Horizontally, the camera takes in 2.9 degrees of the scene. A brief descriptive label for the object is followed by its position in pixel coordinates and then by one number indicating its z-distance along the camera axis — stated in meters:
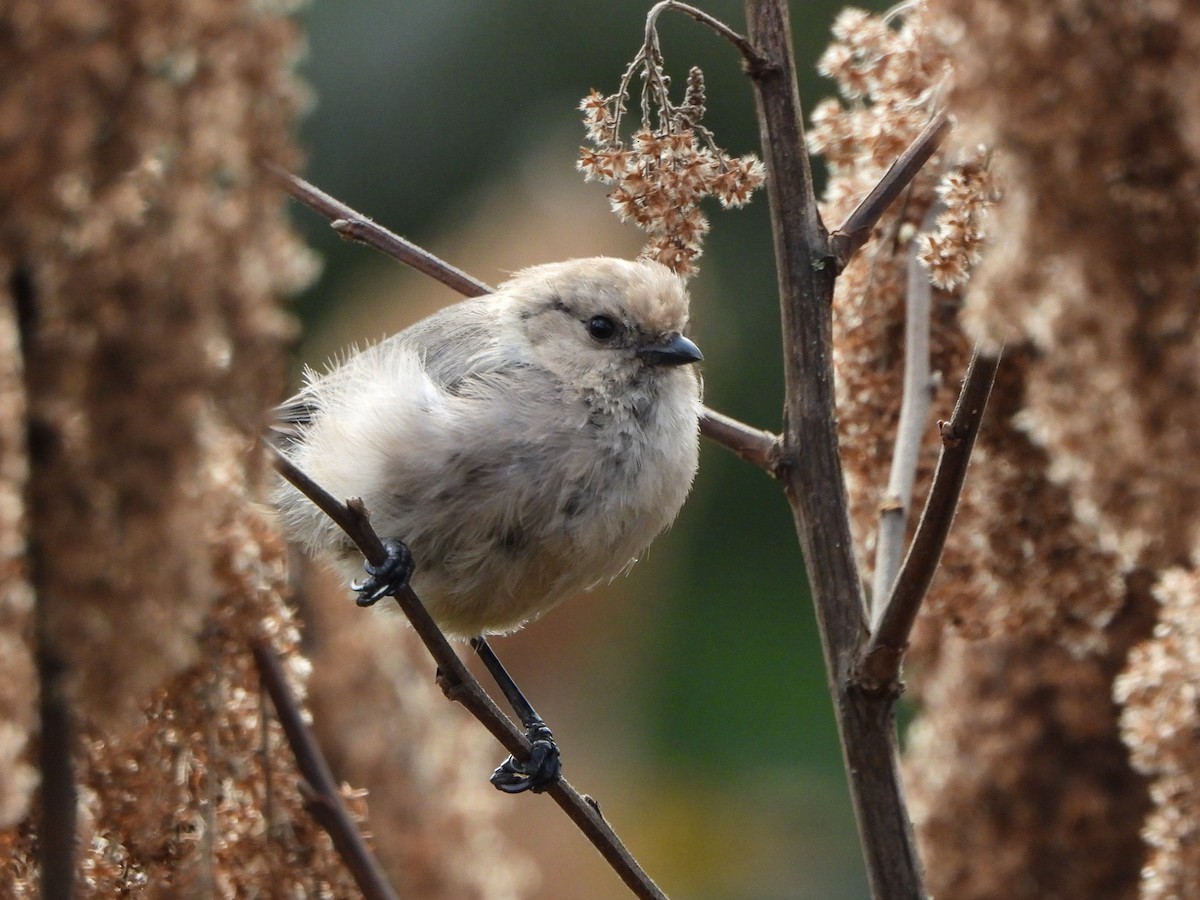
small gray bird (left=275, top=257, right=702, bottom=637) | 2.58
